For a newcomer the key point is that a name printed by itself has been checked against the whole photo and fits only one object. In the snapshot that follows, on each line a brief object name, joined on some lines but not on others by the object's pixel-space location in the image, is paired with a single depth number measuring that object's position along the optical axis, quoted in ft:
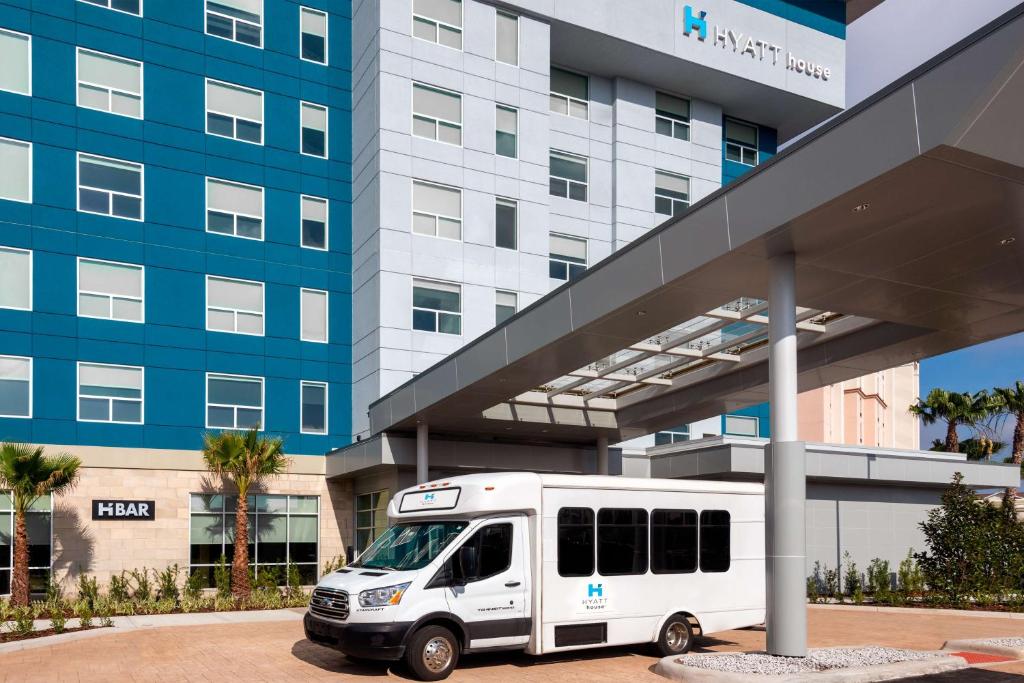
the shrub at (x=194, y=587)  75.77
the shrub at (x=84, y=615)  60.17
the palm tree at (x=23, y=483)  72.90
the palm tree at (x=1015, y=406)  146.20
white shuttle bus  42.11
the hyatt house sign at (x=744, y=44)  112.57
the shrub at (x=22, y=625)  56.08
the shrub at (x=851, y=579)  91.76
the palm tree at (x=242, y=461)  82.48
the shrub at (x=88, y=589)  75.48
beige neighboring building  176.65
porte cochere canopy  33.53
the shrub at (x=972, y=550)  77.15
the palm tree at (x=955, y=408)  148.46
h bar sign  82.28
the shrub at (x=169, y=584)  79.00
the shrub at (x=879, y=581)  81.76
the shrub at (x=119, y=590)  77.71
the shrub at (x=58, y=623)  57.11
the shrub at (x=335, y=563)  89.56
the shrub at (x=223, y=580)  77.51
